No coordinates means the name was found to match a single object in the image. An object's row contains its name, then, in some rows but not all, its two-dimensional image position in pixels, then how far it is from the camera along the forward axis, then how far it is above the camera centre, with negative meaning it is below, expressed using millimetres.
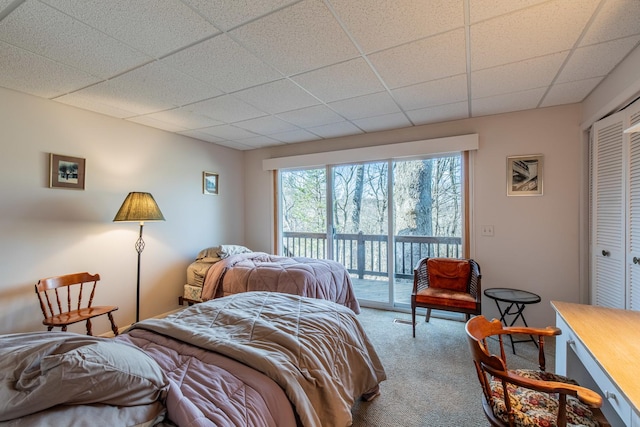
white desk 998 -568
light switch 3338 -171
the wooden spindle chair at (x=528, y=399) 1066 -848
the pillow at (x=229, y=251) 3851 -507
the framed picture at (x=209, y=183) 4281 +477
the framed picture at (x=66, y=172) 2721 +408
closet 2090 +38
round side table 2760 -815
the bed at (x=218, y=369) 869 -652
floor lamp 2965 +37
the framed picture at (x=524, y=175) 3105 +448
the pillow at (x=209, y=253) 3938 -540
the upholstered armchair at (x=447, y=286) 2890 -801
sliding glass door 3707 -41
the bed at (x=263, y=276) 3033 -705
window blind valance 3416 +847
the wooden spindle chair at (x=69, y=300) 2467 -839
